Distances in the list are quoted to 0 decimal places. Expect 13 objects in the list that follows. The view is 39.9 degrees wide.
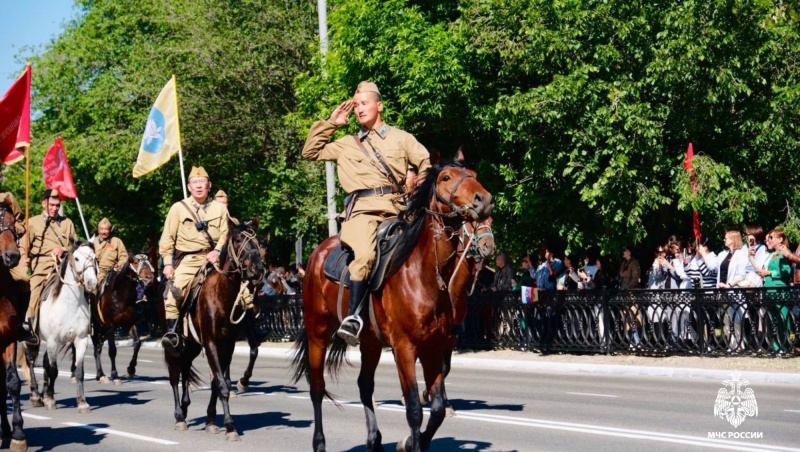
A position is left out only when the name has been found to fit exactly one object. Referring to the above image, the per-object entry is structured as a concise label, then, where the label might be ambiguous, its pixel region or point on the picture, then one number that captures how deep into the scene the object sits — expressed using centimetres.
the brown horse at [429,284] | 846
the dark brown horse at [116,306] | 2034
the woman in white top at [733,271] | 1945
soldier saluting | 945
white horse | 1545
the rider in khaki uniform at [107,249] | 2048
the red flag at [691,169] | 2156
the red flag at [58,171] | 2861
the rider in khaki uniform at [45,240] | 1552
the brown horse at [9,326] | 999
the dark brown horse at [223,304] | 1243
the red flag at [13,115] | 1490
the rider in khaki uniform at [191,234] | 1297
